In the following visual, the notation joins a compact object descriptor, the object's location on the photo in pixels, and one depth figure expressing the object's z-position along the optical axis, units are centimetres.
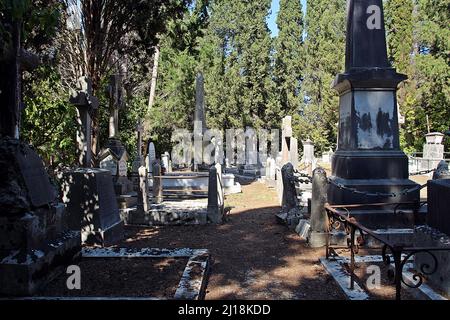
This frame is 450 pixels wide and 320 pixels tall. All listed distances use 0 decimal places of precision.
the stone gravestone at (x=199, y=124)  2350
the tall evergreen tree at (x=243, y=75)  3653
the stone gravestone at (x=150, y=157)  1800
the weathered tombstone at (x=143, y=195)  923
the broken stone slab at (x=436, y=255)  365
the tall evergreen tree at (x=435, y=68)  3147
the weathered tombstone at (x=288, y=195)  889
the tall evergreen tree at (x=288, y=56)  3775
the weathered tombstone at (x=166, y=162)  2403
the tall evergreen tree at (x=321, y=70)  3584
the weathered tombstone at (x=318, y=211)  650
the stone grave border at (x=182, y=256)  378
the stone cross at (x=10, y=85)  429
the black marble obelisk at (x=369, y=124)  734
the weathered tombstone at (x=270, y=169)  1866
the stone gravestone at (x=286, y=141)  1717
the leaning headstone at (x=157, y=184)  1275
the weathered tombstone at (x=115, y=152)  1199
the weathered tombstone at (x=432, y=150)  2434
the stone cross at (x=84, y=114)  745
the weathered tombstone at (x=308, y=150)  2144
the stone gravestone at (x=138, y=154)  1563
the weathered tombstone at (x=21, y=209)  378
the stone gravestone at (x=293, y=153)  1727
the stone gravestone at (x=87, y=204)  688
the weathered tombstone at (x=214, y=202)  939
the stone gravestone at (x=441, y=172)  766
